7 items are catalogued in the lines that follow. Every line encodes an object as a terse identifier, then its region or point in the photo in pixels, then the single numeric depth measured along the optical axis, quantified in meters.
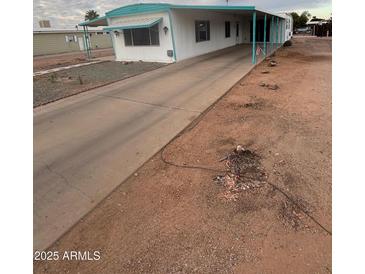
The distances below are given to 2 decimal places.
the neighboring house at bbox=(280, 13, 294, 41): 27.77
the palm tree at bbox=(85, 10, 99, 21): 55.99
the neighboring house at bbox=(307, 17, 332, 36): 35.66
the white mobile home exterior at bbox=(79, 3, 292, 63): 14.18
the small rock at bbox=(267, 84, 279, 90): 8.45
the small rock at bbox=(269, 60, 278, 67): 12.80
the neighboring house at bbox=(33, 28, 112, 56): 26.86
